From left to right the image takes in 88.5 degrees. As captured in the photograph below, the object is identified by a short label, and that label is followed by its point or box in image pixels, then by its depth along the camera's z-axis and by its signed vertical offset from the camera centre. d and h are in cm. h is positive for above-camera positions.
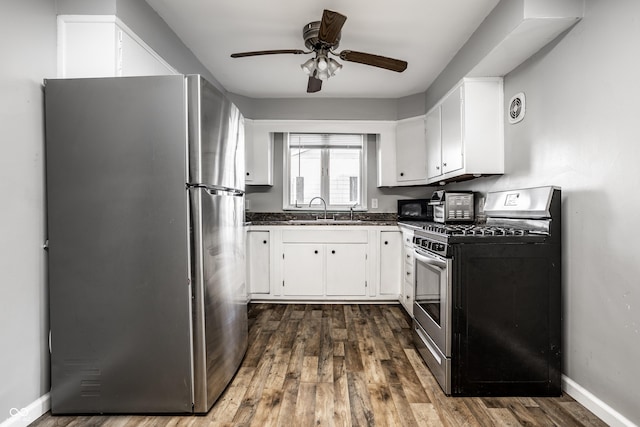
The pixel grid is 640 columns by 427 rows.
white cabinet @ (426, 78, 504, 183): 264 +66
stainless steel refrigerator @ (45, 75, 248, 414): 160 -16
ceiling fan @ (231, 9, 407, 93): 225 +106
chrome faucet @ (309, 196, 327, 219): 413 +7
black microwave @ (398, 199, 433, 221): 388 -2
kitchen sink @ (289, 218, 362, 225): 361 -14
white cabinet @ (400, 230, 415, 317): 313 -64
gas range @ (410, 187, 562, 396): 183 -58
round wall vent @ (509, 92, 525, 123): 237 +74
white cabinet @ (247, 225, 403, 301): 357 -58
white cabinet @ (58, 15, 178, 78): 177 +89
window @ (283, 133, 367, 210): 428 +47
